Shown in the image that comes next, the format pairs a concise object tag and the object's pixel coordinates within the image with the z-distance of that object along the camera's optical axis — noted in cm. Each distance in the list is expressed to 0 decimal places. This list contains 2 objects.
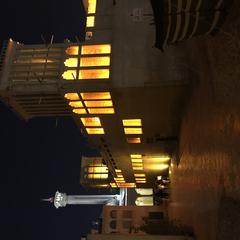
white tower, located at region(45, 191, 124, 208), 9092
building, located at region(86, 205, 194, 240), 3508
